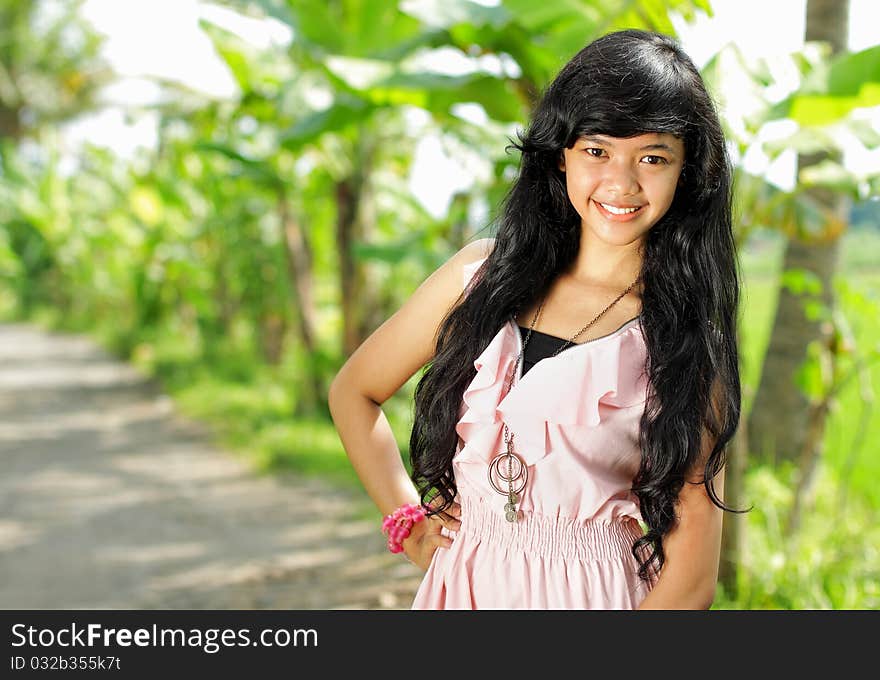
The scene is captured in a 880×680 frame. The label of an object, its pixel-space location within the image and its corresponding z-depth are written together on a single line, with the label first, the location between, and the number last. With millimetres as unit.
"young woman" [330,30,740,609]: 1533
